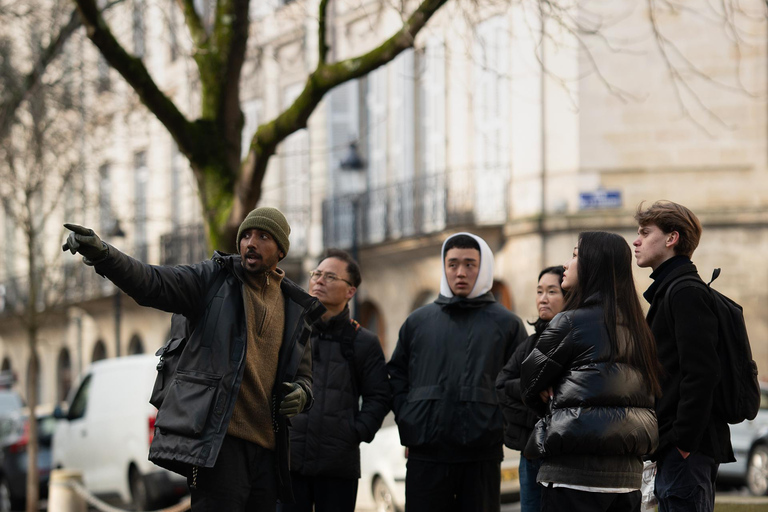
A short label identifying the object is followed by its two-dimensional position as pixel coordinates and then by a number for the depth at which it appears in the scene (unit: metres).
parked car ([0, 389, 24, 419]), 22.80
